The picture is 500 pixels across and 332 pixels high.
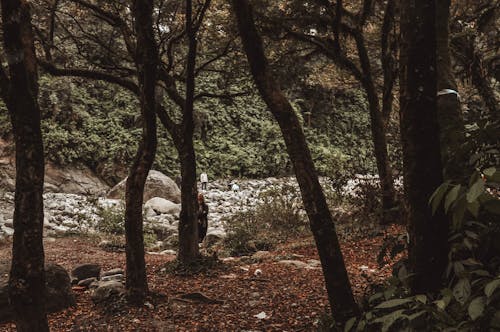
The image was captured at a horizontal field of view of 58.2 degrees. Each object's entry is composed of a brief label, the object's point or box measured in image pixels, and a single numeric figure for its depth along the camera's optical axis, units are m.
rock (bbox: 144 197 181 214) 15.70
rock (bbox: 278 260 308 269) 7.39
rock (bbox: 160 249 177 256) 10.28
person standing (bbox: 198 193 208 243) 10.60
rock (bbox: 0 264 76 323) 5.45
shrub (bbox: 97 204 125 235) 13.01
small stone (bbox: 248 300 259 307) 5.57
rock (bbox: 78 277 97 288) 6.79
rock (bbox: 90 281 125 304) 5.59
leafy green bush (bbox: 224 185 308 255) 10.01
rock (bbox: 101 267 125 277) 7.54
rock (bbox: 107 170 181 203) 17.44
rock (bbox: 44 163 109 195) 17.69
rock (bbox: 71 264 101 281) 7.20
